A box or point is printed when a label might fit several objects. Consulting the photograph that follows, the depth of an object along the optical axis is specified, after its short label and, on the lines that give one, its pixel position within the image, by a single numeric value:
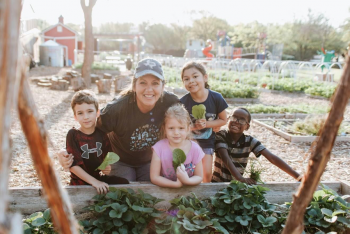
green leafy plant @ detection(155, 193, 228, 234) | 2.16
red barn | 31.20
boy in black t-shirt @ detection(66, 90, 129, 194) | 2.83
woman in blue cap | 3.03
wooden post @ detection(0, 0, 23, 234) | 0.72
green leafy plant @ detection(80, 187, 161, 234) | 2.24
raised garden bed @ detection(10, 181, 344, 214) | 2.66
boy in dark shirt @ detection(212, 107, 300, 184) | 3.22
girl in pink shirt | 2.80
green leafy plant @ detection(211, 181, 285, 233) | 2.38
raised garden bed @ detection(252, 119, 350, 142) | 5.95
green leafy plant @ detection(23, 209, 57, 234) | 2.13
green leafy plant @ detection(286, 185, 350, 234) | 2.37
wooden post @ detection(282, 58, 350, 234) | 1.06
